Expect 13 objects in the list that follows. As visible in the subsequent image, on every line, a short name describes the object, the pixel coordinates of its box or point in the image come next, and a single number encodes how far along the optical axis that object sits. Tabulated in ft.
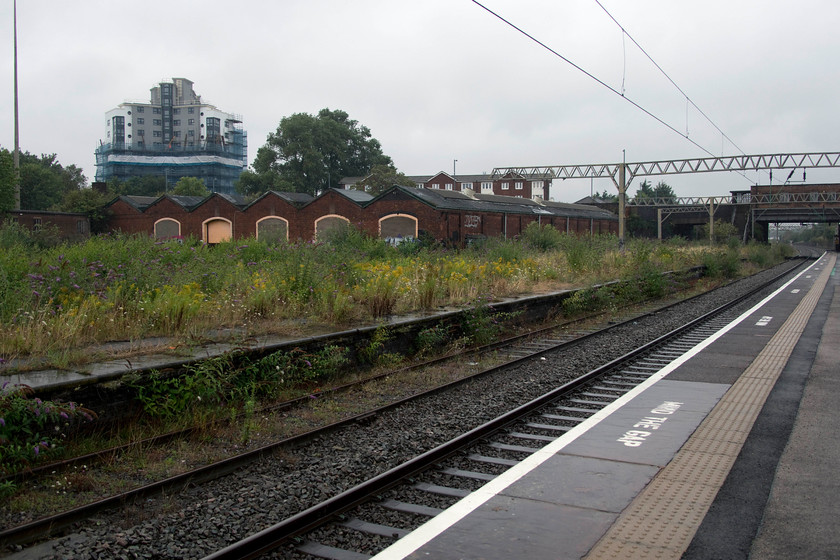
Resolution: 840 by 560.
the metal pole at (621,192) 98.66
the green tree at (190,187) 283.59
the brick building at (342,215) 139.54
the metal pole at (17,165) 118.36
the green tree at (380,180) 266.57
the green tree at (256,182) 302.04
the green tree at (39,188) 251.39
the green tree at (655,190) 413.61
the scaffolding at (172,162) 414.62
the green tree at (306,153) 306.96
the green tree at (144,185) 342.87
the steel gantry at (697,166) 121.49
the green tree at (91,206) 176.45
